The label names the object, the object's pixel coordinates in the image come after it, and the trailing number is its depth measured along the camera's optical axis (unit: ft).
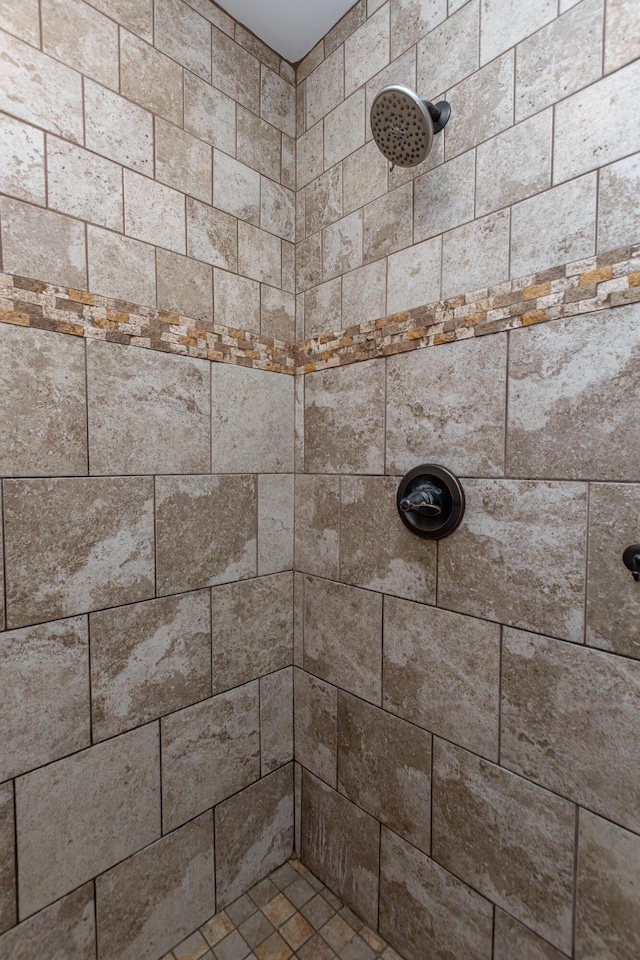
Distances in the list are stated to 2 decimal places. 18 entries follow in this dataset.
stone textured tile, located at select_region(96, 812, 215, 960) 3.93
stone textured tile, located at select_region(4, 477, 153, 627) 3.47
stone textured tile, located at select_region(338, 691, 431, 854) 4.09
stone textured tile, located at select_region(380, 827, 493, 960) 3.69
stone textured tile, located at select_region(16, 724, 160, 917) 3.53
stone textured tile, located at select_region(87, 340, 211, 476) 3.85
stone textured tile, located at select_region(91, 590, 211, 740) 3.89
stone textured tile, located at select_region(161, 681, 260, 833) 4.31
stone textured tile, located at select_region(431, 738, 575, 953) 3.22
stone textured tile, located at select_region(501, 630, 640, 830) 2.94
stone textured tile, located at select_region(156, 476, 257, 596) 4.25
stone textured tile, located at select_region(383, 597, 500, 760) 3.63
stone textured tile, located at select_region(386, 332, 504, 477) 3.57
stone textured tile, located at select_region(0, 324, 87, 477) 3.40
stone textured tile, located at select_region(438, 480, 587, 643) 3.17
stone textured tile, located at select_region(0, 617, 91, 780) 3.44
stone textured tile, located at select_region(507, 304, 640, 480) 2.93
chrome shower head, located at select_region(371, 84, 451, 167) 3.29
